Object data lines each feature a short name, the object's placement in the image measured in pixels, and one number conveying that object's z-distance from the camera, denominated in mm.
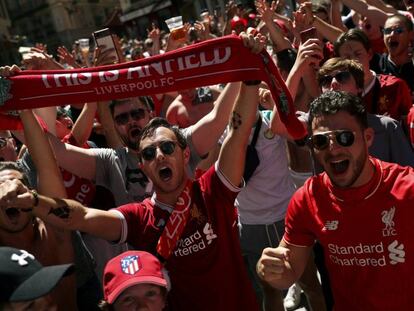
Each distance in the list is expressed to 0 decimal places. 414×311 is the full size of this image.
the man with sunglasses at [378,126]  3184
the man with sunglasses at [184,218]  2654
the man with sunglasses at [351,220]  2215
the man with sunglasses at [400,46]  4695
